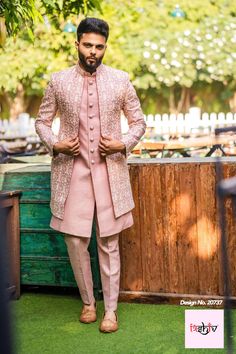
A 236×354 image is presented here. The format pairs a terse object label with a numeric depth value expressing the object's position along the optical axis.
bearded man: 3.82
